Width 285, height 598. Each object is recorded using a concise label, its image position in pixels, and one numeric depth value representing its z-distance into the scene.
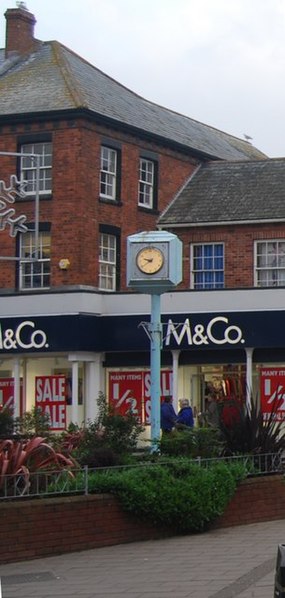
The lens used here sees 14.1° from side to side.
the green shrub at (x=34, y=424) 16.72
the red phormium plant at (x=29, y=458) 14.17
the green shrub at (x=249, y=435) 17.59
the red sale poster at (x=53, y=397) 31.95
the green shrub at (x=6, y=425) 17.48
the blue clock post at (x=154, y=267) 18.30
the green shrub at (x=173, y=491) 14.58
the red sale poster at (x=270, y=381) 30.55
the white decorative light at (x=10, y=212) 24.09
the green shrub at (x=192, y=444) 16.81
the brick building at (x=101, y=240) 31.20
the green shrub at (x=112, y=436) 16.18
